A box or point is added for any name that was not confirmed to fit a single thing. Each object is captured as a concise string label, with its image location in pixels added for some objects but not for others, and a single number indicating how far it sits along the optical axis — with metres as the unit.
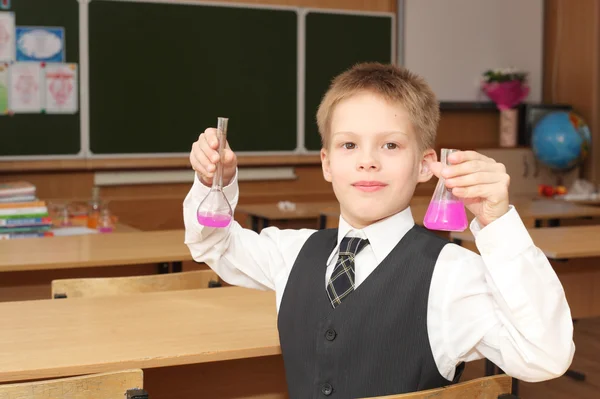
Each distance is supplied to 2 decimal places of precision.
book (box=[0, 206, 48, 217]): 3.81
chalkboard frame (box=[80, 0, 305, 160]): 6.18
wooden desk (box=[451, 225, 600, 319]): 3.64
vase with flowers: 7.36
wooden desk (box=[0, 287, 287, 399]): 1.71
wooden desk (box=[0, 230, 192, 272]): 2.95
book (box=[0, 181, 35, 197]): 3.96
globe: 7.02
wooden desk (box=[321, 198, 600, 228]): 4.88
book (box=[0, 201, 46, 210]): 3.84
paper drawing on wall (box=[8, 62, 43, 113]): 5.98
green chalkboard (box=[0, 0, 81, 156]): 5.95
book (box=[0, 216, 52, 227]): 3.80
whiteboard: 7.29
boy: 1.29
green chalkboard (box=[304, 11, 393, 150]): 6.87
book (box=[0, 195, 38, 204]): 3.95
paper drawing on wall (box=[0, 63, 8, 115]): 5.94
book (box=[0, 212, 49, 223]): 3.80
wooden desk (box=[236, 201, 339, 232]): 5.11
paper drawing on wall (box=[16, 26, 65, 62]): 5.97
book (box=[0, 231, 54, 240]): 3.77
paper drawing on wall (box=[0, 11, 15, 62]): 5.91
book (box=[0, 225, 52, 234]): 3.80
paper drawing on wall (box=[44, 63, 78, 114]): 6.05
